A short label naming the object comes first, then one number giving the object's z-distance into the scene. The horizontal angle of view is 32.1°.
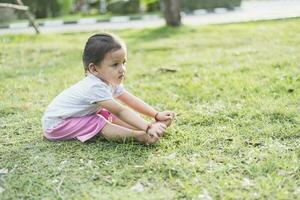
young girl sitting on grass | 3.66
